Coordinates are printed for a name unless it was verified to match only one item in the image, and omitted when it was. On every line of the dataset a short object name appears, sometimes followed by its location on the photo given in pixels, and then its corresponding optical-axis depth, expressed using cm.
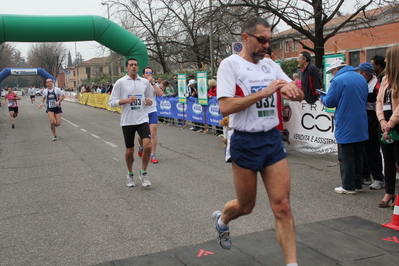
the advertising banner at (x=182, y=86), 1595
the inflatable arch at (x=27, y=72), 4403
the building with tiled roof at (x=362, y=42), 3691
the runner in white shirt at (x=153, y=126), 902
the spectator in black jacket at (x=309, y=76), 841
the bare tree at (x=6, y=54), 6154
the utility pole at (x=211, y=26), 1978
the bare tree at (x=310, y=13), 1891
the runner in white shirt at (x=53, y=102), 1373
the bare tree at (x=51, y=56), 9231
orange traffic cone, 460
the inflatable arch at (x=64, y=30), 1894
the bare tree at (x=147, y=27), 3572
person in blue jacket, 611
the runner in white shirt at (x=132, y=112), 684
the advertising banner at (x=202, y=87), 1416
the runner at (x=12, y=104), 1878
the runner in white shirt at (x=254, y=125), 324
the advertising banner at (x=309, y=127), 928
